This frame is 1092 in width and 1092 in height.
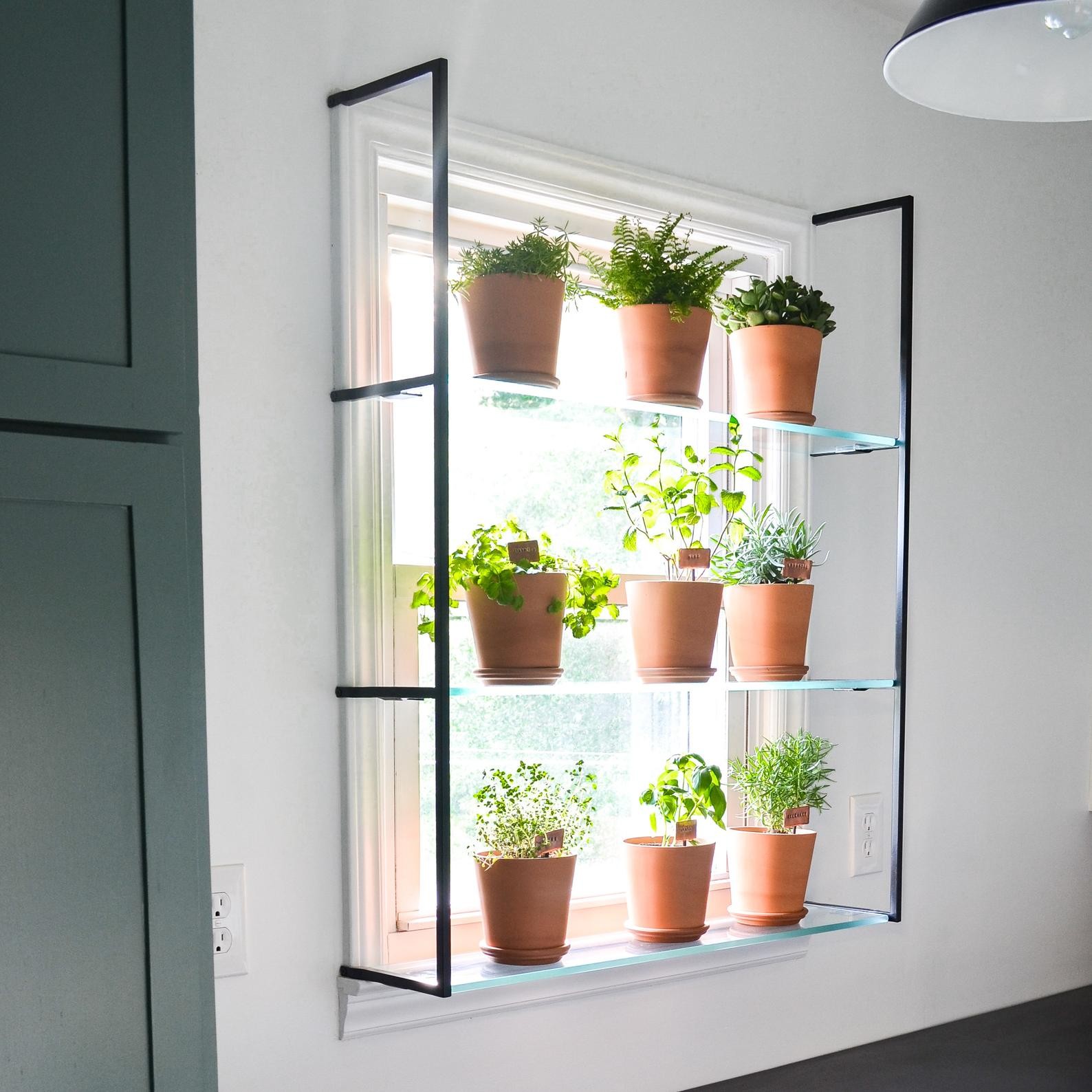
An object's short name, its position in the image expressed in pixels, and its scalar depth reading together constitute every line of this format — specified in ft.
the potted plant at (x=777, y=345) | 6.17
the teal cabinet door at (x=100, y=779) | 3.09
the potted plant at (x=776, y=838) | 6.13
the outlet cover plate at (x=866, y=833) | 7.11
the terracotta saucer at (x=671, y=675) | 5.77
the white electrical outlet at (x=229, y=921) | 4.84
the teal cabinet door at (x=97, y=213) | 3.12
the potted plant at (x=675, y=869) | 5.70
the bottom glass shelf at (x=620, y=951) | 5.01
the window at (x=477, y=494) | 5.24
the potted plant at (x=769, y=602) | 6.14
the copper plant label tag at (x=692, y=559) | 5.87
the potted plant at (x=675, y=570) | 5.77
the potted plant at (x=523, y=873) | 5.24
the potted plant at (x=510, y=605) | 5.15
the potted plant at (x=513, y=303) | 5.15
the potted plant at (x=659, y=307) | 5.64
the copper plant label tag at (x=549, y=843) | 5.33
